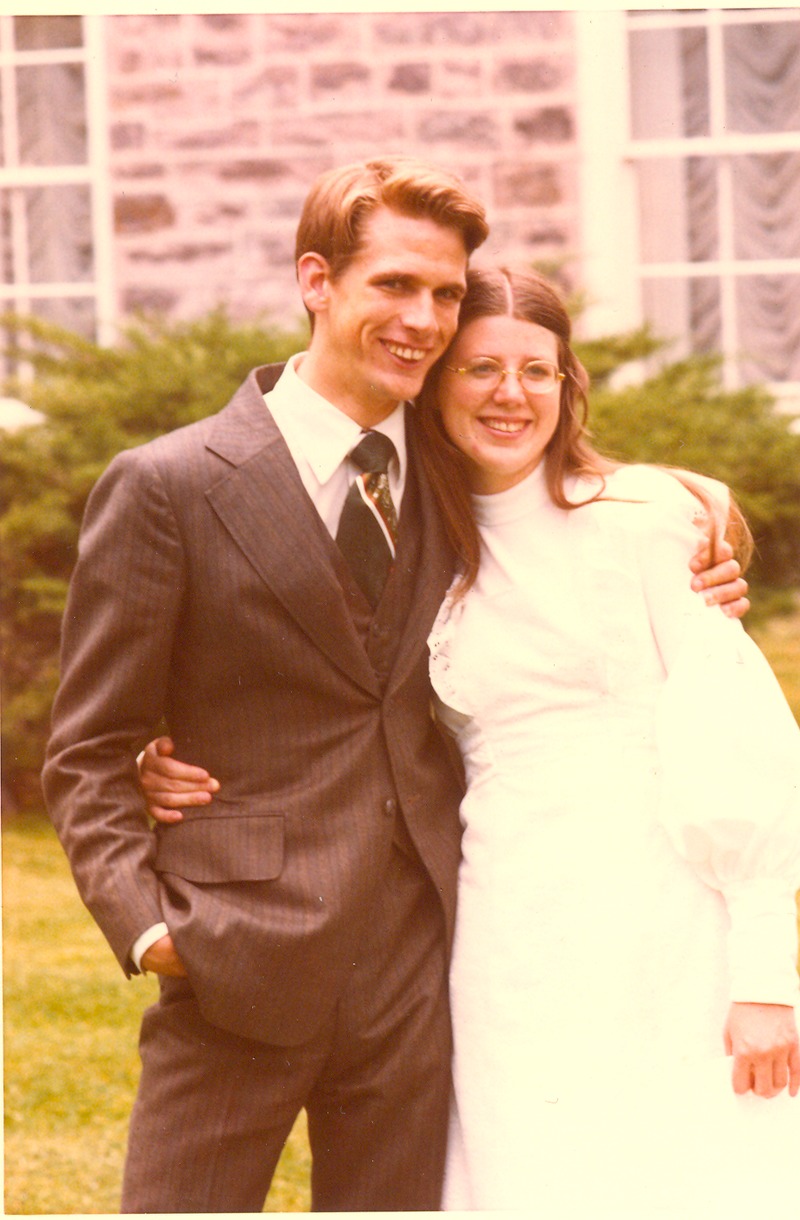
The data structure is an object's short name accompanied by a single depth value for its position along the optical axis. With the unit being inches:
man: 95.2
